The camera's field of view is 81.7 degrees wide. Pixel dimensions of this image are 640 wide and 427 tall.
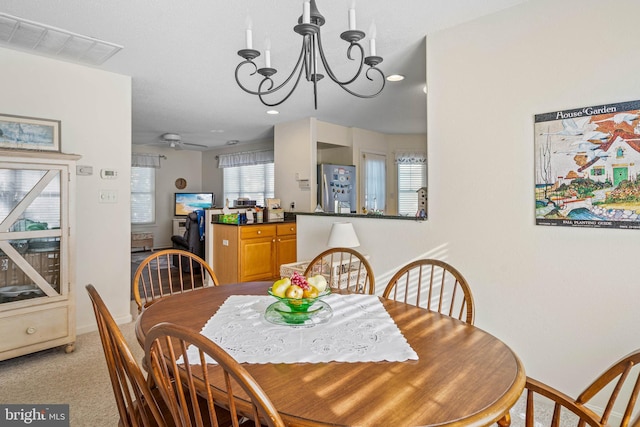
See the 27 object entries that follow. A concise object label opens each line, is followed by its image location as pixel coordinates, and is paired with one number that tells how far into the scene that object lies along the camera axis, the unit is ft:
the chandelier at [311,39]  4.66
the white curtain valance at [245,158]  24.16
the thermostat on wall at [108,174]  10.99
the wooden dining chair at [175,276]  15.55
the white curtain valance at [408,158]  22.38
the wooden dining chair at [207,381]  2.40
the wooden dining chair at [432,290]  8.12
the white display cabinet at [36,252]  8.30
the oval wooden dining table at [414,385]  2.74
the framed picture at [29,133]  9.32
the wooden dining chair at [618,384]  3.05
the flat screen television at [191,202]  28.07
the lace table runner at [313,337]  3.72
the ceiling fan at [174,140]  21.67
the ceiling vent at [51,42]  8.07
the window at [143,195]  26.50
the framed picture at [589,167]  6.16
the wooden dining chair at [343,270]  10.27
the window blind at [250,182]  25.02
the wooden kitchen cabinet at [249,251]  14.92
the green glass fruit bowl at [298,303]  4.53
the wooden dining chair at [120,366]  3.10
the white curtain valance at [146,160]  26.04
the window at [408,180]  22.47
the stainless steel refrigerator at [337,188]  17.99
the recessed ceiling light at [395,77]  11.57
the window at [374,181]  20.90
